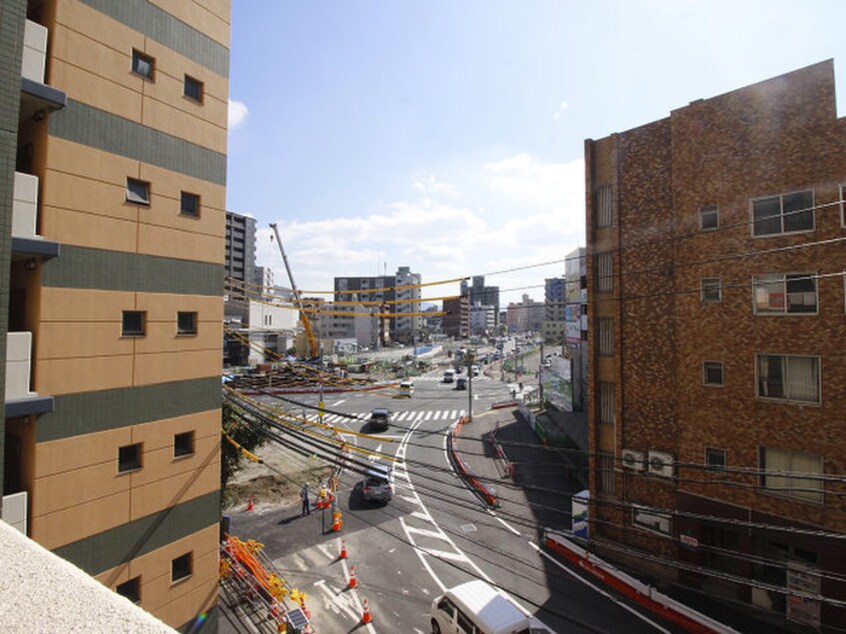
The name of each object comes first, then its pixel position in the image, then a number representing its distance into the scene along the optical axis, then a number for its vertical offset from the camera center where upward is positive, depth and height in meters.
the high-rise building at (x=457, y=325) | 160.12 +3.24
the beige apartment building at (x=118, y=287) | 8.41 +1.04
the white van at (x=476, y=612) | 10.88 -7.61
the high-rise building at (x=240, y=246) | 97.94 +21.08
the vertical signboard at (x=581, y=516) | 18.23 -7.96
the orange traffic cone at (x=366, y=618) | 13.31 -9.13
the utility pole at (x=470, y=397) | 38.22 -5.81
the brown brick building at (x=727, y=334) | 13.04 +0.01
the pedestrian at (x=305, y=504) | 21.22 -8.76
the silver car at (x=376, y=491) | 21.94 -8.36
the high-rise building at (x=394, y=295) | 136.00 +12.94
